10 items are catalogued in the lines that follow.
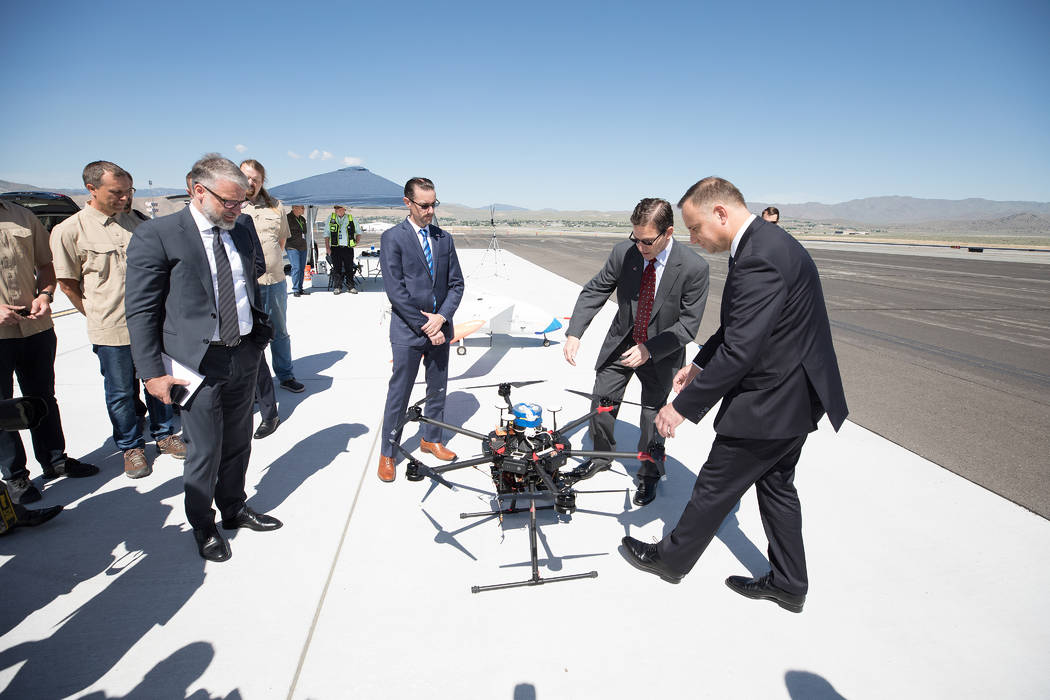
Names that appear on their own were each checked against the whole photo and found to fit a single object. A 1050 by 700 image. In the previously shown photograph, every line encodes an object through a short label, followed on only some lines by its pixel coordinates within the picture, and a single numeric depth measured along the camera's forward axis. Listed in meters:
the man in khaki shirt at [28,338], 3.21
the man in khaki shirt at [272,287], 4.47
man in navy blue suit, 3.61
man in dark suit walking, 2.17
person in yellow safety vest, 12.02
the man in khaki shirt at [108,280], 3.49
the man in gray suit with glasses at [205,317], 2.50
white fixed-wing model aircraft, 7.18
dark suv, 9.80
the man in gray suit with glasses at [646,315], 3.23
